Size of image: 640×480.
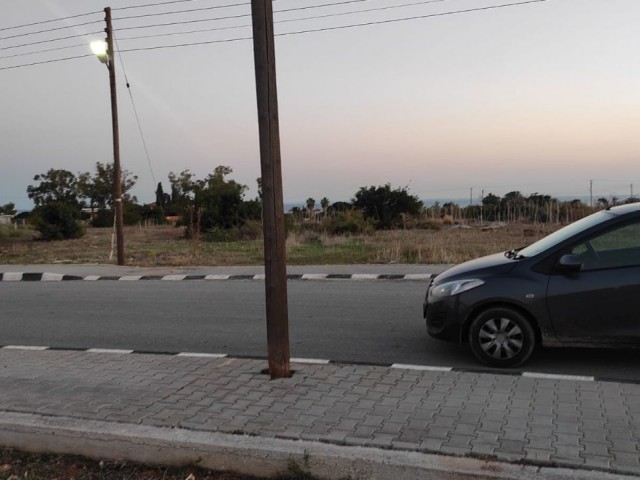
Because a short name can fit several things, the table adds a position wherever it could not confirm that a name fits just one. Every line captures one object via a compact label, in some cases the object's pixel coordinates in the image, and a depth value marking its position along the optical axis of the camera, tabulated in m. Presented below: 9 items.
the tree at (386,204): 37.91
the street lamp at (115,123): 17.59
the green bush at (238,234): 28.17
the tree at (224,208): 31.38
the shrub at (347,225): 29.94
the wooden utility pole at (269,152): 5.11
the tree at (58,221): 31.83
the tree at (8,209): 79.00
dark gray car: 5.64
